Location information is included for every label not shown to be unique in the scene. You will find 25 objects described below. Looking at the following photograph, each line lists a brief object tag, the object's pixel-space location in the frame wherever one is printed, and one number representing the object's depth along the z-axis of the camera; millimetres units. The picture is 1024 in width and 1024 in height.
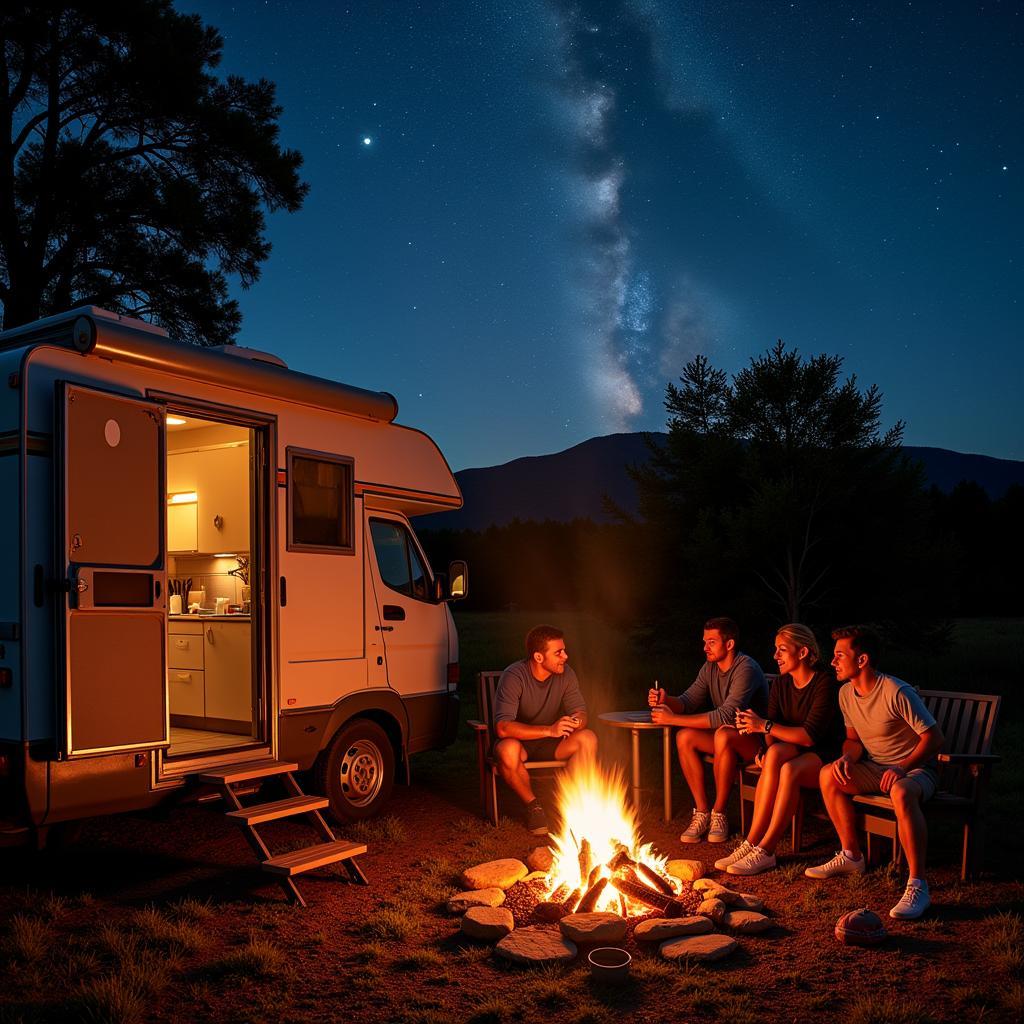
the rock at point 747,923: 4531
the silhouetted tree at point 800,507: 17203
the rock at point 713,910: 4605
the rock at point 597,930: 4328
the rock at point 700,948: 4207
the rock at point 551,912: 4664
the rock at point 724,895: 4773
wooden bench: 5180
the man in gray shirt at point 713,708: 6188
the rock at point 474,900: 4840
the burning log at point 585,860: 4977
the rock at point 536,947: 4195
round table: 6516
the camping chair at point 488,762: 6535
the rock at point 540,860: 5434
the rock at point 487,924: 4469
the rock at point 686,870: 5160
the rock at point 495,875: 5168
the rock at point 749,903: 4777
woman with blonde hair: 5504
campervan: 4582
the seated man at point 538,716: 6414
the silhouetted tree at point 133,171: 12336
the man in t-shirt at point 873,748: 4992
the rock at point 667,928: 4414
